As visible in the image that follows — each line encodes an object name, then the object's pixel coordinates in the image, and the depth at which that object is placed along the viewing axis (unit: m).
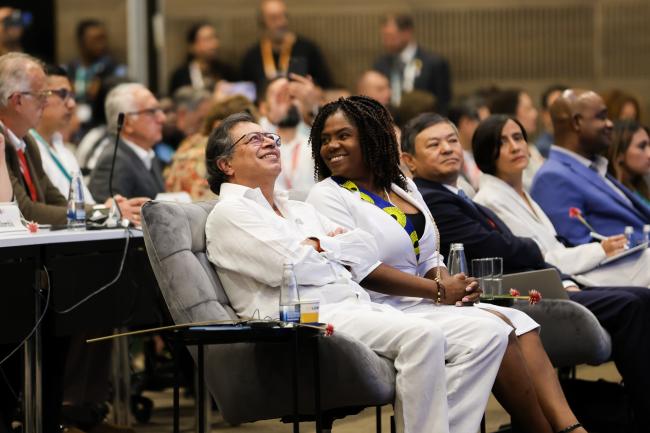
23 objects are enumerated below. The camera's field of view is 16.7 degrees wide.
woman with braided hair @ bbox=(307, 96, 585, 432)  8.00
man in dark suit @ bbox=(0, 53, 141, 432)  9.51
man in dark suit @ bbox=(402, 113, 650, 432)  9.62
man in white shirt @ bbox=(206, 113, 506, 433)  7.34
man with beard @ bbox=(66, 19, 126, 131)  18.34
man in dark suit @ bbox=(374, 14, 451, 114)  18.52
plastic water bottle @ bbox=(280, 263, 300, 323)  7.20
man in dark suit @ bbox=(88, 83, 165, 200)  11.39
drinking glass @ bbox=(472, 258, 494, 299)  8.76
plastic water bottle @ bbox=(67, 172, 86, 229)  9.31
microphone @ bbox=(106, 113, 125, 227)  9.35
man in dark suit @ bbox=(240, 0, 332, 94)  18.41
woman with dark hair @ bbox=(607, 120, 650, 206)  12.28
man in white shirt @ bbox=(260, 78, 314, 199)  13.05
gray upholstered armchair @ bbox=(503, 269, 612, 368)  9.23
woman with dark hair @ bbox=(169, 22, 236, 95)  19.10
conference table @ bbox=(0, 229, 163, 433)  8.23
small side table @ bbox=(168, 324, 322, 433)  6.89
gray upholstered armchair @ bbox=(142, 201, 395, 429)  7.25
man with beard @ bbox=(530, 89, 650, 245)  11.15
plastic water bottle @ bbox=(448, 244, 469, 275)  8.57
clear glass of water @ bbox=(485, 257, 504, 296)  8.74
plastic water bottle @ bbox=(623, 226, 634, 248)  10.65
